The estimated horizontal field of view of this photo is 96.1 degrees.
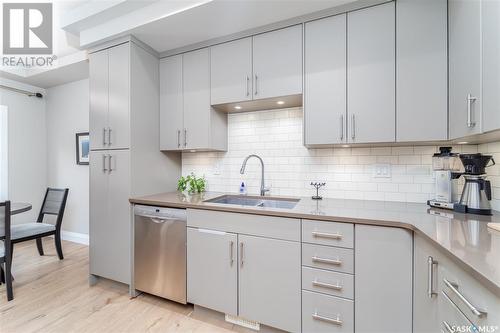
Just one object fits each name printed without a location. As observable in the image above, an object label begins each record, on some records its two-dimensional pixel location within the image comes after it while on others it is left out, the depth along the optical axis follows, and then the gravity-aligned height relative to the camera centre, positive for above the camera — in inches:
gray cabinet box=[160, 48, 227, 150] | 88.4 +23.4
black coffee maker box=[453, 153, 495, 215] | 54.4 -5.4
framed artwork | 137.3 +10.4
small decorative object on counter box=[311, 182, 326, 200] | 80.4 -8.0
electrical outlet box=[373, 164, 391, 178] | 75.6 -2.0
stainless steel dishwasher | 76.0 -30.6
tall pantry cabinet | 85.4 +7.7
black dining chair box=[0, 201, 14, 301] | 80.5 -29.2
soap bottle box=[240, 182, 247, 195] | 94.3 -10.1
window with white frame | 133.2 +5.9
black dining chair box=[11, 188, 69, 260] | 100.8 -30.4
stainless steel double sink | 84.0 -14.0
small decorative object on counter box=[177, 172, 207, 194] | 96.3 -8.4
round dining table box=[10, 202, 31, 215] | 88.9 -17.8
